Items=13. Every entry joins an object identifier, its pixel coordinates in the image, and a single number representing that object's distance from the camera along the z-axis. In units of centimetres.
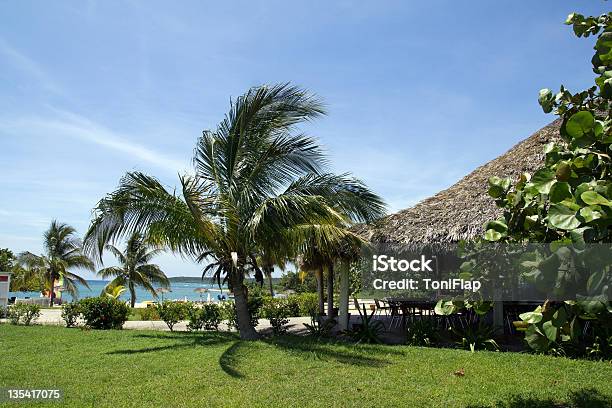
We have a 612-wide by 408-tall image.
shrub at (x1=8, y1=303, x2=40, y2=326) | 1369
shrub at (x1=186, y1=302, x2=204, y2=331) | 1203
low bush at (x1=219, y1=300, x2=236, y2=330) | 1197
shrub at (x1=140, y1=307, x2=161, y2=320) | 1655
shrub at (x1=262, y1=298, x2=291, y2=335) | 1116
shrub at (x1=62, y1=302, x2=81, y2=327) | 1296
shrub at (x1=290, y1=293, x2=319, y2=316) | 1641
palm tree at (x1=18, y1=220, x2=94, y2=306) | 2867
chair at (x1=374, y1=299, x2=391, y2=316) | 1236
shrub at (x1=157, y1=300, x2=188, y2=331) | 1270
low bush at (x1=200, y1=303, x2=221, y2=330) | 1197
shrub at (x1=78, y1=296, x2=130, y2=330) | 1266
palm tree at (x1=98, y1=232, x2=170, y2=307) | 2638
